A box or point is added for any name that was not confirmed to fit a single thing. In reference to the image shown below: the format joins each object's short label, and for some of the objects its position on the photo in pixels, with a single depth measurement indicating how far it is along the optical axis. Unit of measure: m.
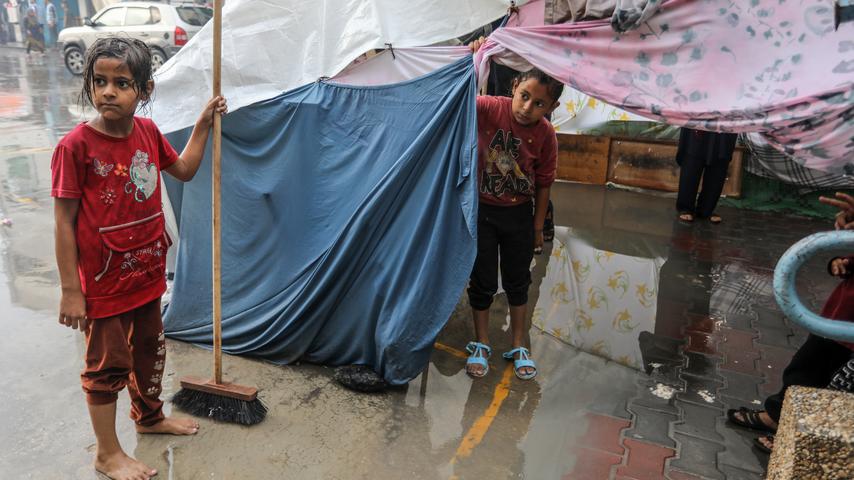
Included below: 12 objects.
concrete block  1.63
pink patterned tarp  2.35
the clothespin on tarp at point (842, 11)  2.29
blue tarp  3.16
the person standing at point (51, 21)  22.50
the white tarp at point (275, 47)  3.36
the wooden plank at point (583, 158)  7.85
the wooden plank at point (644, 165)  7.57
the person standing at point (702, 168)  6.31
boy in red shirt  3.16
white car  14.05
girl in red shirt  2.30
